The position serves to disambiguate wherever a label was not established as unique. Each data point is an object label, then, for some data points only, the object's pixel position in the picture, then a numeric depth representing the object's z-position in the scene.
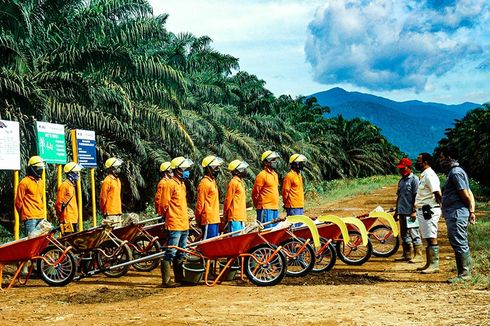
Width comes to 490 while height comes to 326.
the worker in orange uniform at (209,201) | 10.85
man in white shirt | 10.60
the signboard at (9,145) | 11.98
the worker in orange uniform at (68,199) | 12.25
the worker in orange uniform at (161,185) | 12.39
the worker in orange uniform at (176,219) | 10.27
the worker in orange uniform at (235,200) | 11.20
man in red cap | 12.03
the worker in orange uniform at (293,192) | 12.84
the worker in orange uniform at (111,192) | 12.83
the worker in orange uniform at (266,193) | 12.51
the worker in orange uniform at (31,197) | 11.48
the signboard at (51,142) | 13.03
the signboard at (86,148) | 14.26
